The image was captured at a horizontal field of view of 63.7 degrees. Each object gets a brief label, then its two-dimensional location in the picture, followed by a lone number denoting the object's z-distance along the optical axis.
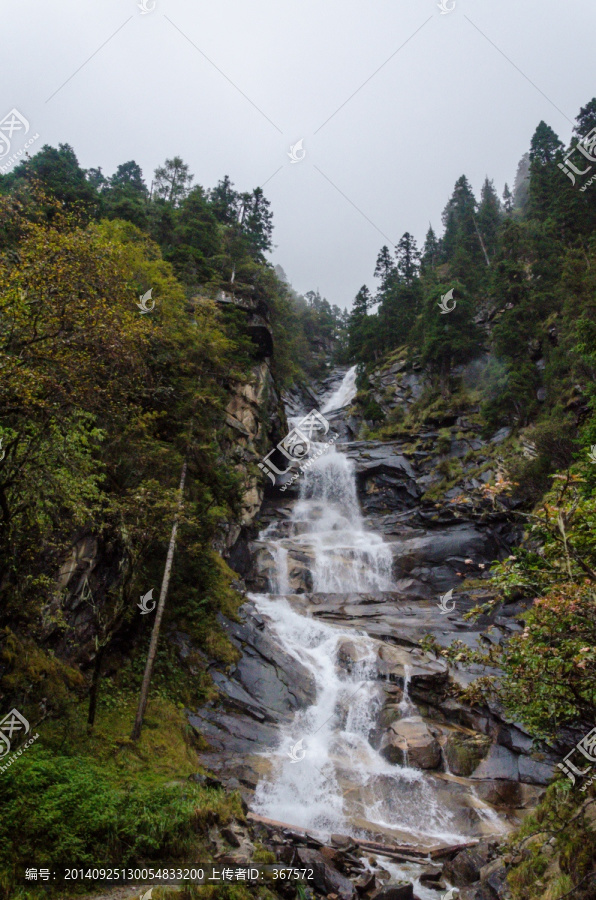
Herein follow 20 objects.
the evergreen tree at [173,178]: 53.12
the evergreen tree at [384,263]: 56.50
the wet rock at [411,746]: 14.41
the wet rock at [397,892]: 8.51
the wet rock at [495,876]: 8.35
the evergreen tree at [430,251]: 62.84
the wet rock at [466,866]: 9.65
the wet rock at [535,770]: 13.63
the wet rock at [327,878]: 8.35
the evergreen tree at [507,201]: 75.18
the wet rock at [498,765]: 13.91
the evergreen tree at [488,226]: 52.92
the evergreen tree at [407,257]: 56.28
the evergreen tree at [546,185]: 37.68
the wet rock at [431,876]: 9.55
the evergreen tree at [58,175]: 33.09
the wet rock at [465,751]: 14.28
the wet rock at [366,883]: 8.75
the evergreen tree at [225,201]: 44.61
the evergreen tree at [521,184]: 87.12
